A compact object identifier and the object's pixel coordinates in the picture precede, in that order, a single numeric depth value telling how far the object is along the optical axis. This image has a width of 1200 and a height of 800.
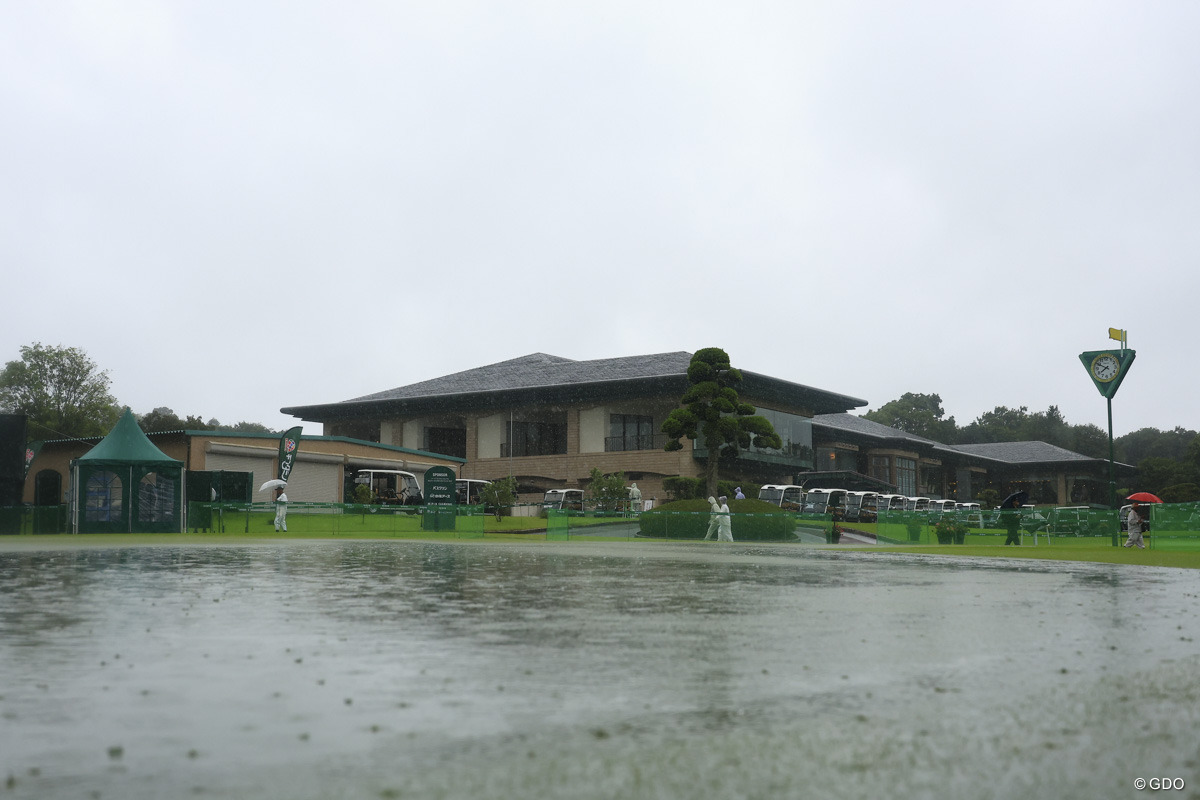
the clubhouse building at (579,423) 63.00
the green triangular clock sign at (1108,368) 30.72
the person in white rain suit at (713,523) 35.88
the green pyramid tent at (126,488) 35.28
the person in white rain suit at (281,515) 34.53
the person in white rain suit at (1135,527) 27.77
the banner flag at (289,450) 45.31
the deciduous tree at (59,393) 80.06
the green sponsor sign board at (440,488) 40.53
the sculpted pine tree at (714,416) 49.06
